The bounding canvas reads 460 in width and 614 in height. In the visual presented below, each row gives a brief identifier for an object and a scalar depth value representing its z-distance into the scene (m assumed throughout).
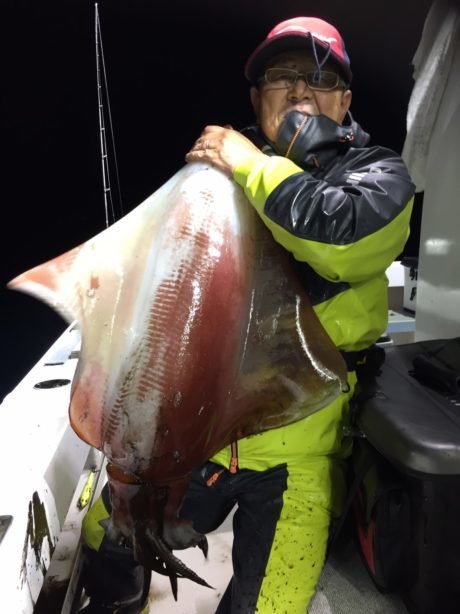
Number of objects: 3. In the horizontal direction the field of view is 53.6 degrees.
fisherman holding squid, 1.27
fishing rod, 2.51
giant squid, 1.01
